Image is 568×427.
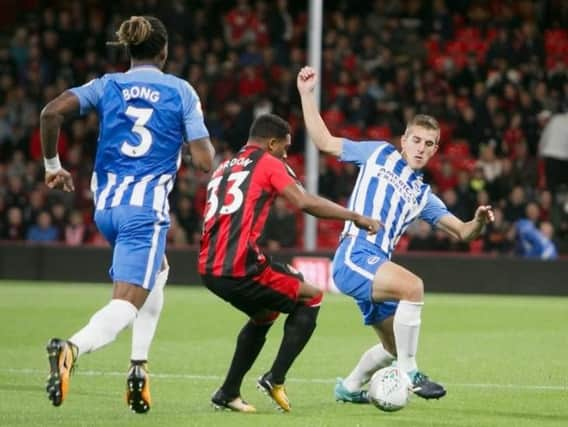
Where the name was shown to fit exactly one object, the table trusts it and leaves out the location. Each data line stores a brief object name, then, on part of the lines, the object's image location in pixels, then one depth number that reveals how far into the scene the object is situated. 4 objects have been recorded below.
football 15.37
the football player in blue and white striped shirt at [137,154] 14.65
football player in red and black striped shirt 15.34
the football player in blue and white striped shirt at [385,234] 16.17
